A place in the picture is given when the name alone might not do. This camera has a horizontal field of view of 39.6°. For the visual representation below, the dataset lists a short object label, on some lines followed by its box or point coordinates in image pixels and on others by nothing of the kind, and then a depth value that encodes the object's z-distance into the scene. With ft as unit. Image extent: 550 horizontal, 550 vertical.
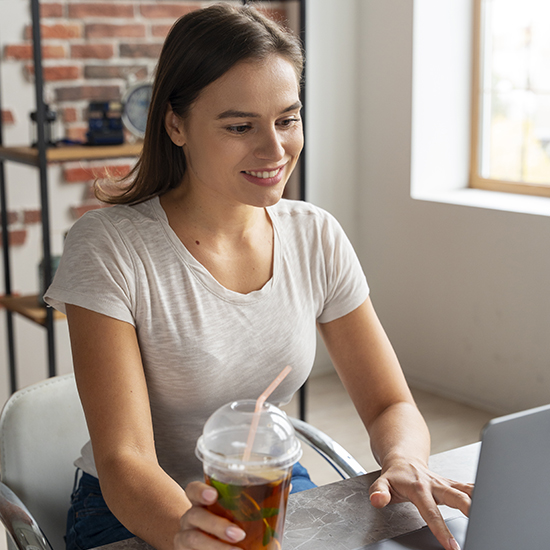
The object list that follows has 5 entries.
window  10.05
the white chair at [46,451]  4.13
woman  3.71
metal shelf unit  7.42
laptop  2.29
